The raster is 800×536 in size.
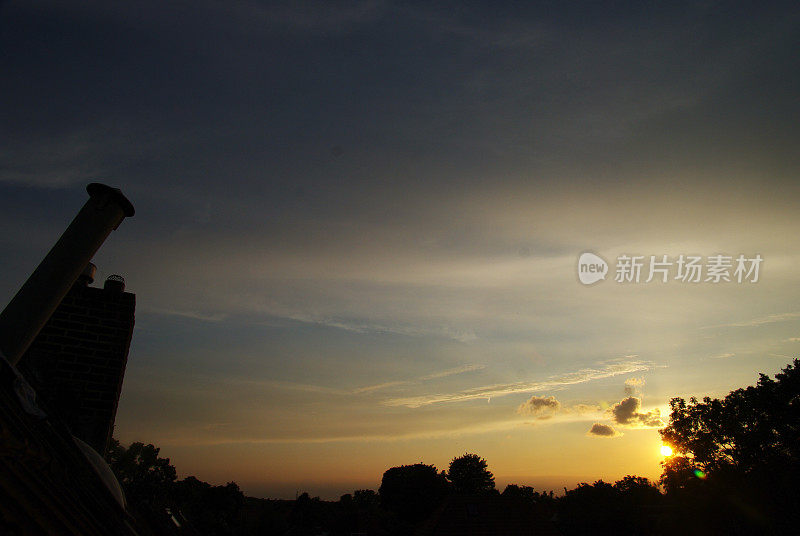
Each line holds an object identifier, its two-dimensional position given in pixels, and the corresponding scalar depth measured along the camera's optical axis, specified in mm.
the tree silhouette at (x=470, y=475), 88938
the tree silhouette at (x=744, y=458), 38312
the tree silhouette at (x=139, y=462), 41469
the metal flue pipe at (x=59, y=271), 3705
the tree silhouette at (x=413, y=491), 71375
